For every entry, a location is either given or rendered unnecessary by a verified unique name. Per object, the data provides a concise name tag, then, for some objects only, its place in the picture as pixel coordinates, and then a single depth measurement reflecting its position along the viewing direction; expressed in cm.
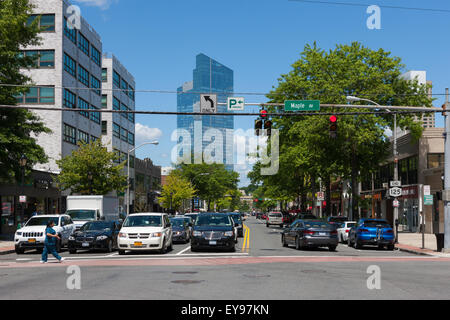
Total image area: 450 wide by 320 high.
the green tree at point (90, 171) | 4984
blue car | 2805
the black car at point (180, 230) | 3086
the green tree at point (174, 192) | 8319
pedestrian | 2008
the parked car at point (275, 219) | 6462
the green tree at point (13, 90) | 3259
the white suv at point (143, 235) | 2327
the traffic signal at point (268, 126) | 2306
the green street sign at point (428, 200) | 2720
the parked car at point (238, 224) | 3665
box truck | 3394
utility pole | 2619
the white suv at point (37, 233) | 2552
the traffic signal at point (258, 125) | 2356
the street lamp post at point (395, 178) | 3275
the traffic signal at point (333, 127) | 2276
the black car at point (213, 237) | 2398
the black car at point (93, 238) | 2473
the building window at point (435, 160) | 4647
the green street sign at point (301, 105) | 2283
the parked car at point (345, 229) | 3278
